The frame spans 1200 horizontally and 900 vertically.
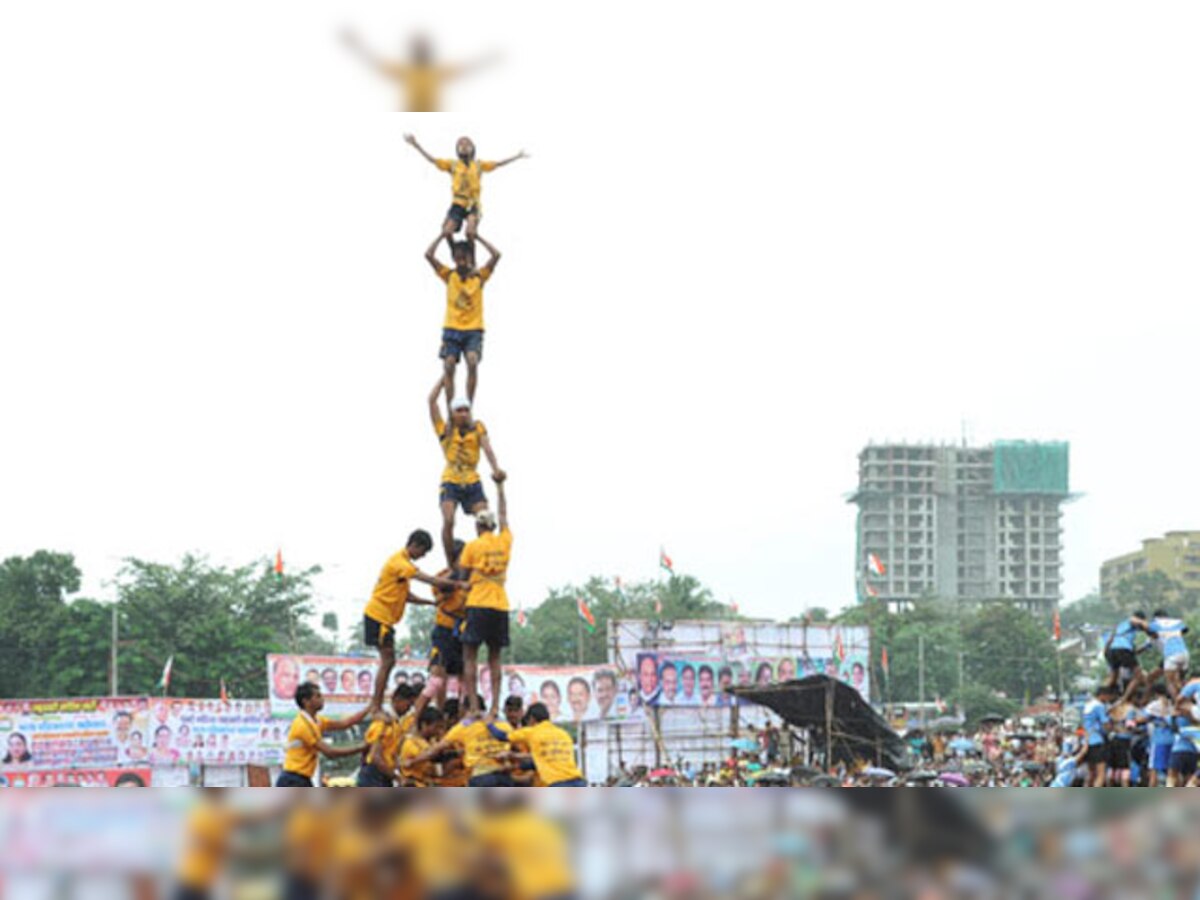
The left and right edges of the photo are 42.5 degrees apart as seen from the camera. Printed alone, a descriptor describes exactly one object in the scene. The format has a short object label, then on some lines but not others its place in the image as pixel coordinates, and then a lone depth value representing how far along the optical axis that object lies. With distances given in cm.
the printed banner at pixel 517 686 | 3509
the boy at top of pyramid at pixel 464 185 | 1491
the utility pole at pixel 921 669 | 7775
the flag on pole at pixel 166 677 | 4266
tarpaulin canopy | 2717
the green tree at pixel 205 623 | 5044
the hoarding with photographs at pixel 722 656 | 3719
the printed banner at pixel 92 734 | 3294
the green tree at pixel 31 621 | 5009
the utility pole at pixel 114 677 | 4731
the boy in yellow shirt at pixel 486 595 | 1371
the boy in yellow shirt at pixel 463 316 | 1514
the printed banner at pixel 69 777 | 3148
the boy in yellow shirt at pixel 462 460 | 1484
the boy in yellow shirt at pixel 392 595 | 1320
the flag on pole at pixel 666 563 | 5019
